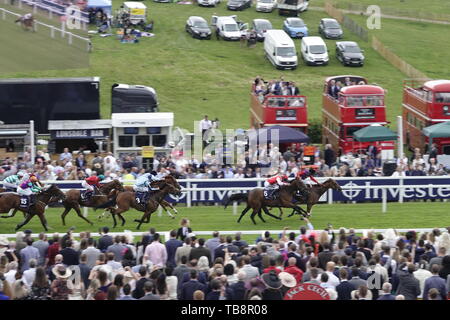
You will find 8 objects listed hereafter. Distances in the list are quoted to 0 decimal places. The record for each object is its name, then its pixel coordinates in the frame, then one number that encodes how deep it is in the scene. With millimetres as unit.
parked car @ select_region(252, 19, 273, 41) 49688
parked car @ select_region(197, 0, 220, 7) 56762
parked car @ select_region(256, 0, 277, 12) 55625
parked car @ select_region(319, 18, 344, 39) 50928
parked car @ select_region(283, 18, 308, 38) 50688
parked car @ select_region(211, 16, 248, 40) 50094
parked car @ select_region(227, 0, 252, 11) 55938
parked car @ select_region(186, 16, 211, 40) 50438
